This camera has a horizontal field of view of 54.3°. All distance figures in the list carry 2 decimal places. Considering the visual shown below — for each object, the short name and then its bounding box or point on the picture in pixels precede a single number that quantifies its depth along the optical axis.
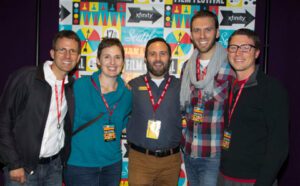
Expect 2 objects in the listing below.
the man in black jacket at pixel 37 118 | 2.30
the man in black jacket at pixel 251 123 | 2.04
